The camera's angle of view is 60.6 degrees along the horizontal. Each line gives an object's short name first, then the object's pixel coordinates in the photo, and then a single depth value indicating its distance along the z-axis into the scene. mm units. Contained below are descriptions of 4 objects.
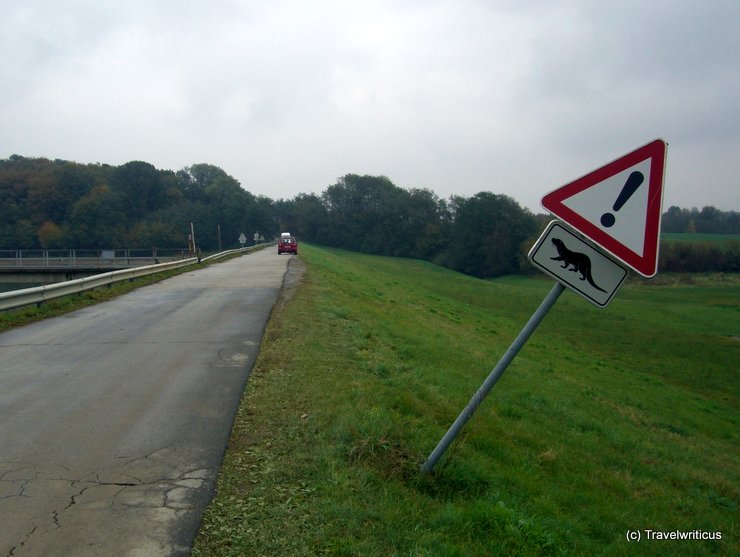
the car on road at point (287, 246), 53031
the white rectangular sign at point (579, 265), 4371
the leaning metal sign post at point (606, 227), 4234
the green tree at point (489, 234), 94938
